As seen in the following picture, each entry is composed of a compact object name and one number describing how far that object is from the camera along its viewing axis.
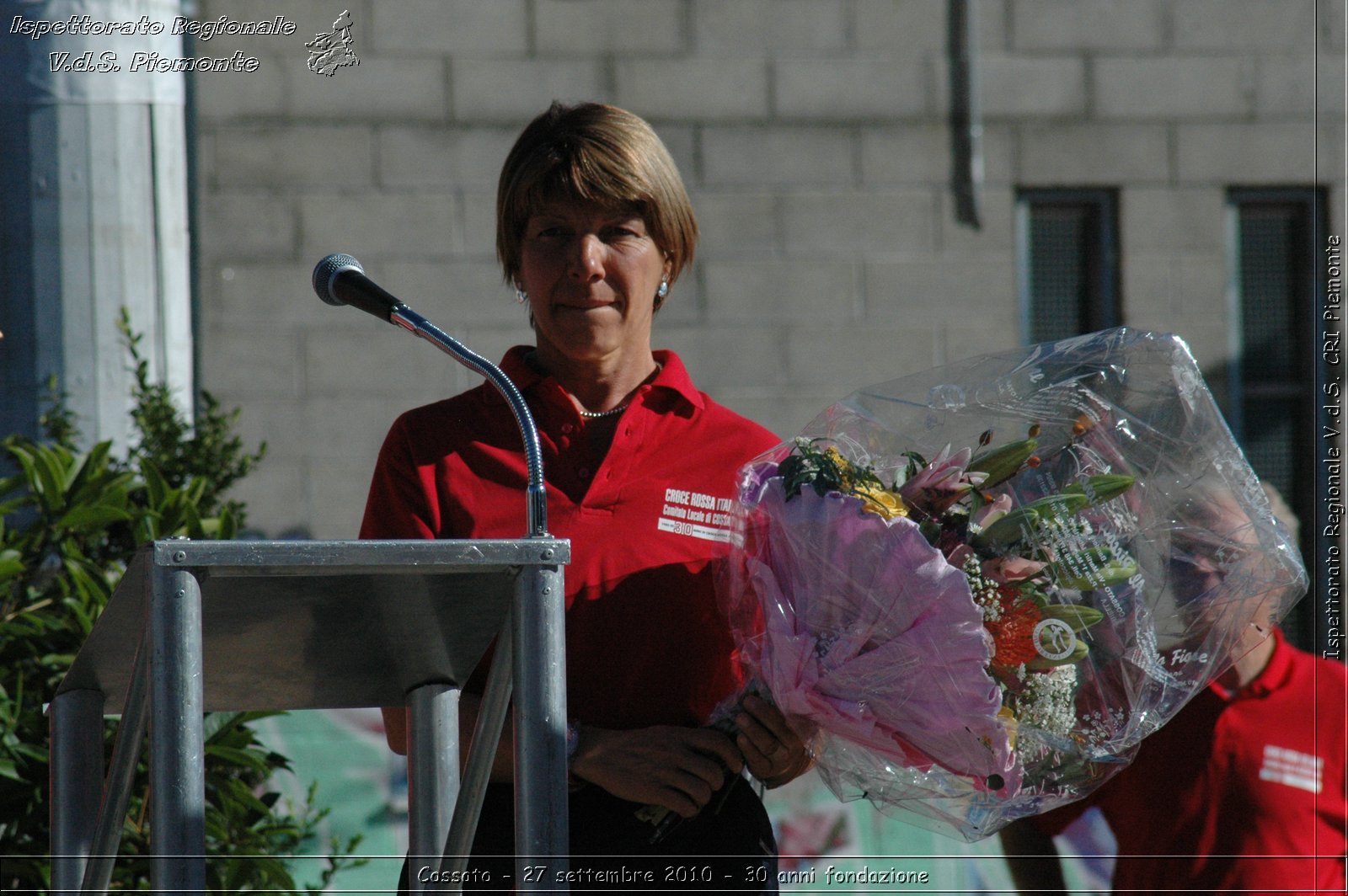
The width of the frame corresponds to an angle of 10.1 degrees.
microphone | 15.05
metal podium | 12.53
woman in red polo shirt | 17.83
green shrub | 21.01
